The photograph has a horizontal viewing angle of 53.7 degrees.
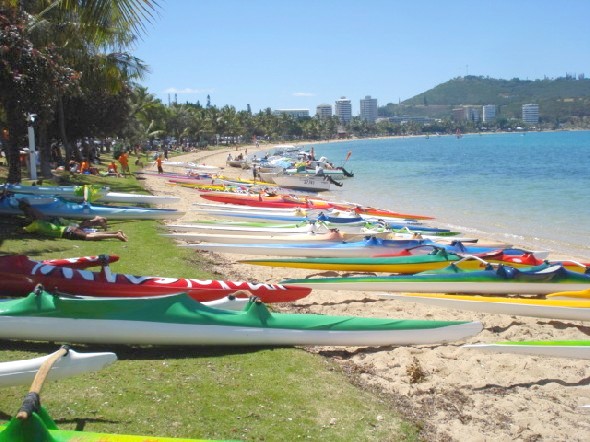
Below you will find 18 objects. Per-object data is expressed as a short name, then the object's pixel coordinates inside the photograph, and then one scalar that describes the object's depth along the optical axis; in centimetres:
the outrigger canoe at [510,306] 667
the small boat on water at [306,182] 2755
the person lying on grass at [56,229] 976
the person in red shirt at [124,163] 2525
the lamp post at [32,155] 1628
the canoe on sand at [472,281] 741
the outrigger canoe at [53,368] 362
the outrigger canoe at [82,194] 1232
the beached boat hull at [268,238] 991
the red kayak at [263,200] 1647
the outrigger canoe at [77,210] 1073
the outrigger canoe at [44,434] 276
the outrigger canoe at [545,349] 507
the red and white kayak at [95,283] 578
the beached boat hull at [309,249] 916
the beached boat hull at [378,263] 848
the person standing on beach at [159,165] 2778
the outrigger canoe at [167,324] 486
